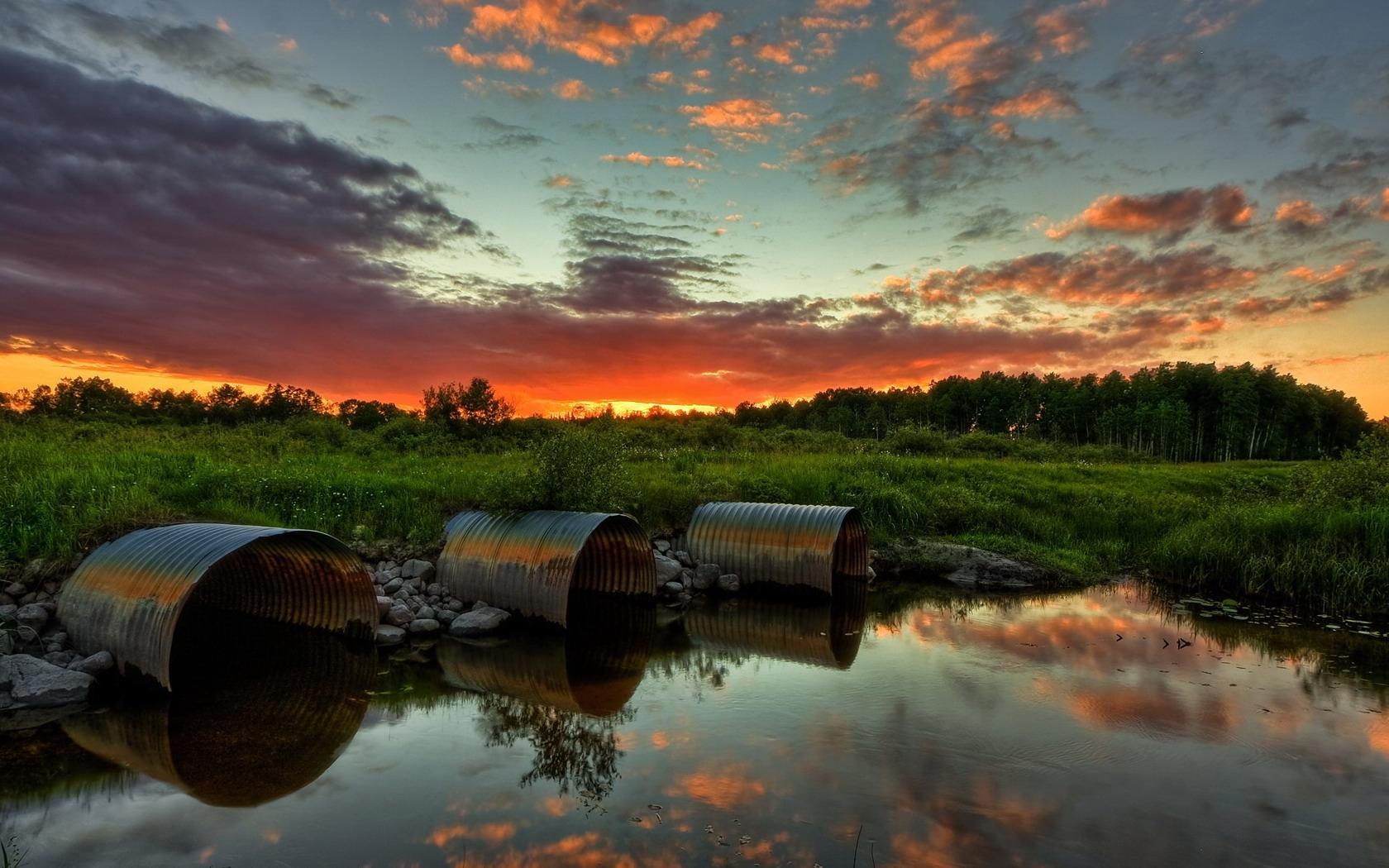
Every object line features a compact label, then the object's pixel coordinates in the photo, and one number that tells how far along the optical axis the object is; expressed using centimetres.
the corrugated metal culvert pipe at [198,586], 885
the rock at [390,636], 1177
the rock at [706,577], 1616
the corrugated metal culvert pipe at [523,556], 1218
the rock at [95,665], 905
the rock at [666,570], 1572
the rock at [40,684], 846
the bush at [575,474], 1402
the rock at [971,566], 1847
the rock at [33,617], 970
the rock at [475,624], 1218
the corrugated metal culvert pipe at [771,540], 1538
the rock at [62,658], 921
